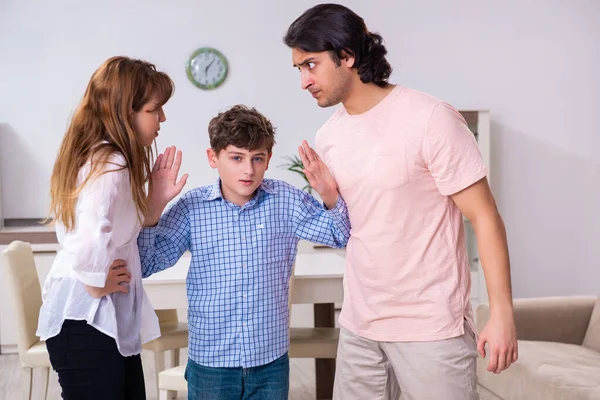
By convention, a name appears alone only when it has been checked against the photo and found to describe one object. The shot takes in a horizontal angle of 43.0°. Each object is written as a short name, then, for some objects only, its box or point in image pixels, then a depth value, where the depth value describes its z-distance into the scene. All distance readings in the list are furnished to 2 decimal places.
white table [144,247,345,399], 3.10
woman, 1.61
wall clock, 5.24
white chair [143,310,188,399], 3.23
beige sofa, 2.75
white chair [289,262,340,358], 3.07
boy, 1.92
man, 1.64
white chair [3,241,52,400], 3.04
